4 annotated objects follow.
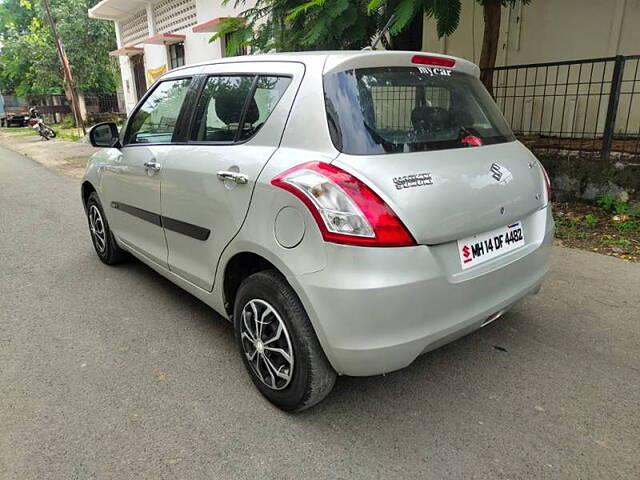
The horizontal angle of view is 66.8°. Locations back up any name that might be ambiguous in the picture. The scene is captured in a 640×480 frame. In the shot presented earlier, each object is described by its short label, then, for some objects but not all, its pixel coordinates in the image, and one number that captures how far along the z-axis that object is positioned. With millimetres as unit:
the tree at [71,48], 23656
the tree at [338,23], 4742
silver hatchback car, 2004
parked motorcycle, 20391
